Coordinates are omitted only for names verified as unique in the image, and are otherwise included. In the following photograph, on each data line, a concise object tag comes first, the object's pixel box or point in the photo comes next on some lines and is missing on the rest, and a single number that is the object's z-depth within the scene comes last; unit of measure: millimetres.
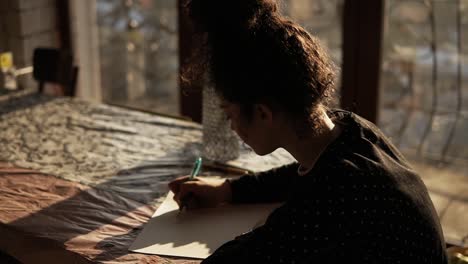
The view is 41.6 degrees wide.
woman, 939
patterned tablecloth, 1226
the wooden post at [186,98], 2904
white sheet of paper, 1188
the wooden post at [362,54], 2438
